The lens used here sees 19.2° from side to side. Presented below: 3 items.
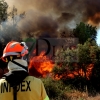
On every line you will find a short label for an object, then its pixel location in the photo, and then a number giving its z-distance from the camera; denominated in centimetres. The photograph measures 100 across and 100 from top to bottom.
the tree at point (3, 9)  4794
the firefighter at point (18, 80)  373
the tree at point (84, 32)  5222
